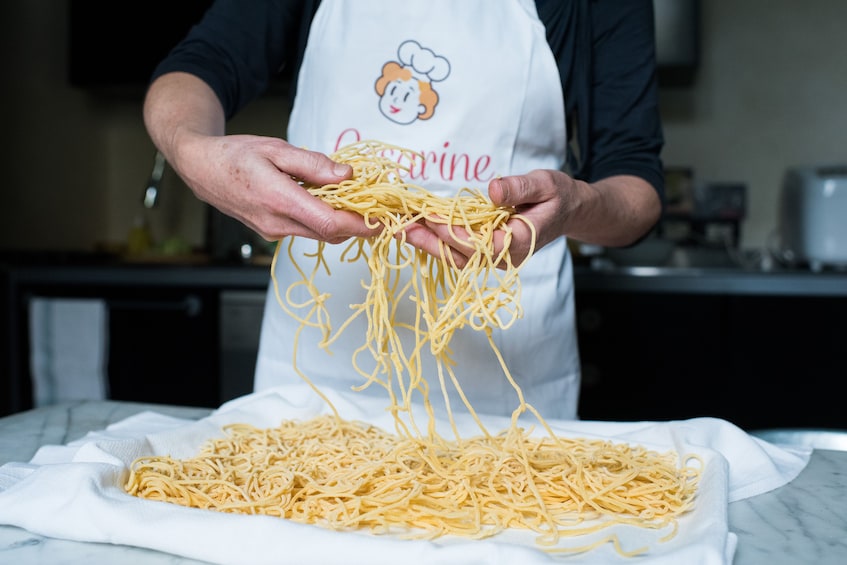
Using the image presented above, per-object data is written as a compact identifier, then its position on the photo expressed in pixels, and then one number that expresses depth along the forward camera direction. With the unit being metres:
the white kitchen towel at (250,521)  0.51
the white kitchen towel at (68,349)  2.15
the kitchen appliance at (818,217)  1.94
